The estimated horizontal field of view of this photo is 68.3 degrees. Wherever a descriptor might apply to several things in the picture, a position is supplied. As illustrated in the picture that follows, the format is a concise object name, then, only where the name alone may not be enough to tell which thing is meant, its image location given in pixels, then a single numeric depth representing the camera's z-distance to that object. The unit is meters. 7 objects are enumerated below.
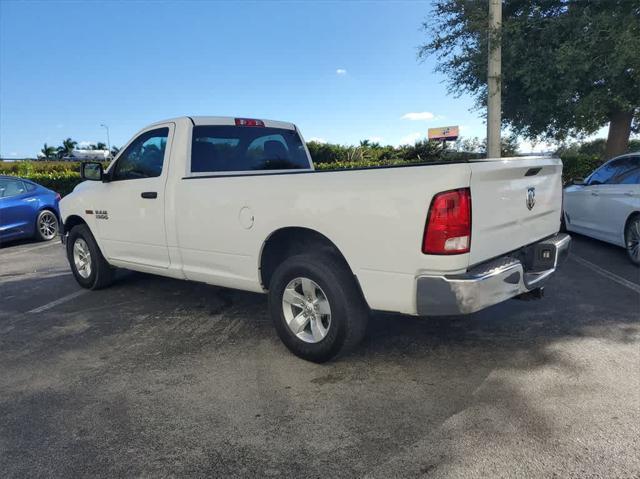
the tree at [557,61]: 10.71
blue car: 9.66
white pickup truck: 2.91
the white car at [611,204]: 6.59
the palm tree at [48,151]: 76.62
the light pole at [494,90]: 9.73
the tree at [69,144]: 89.78
